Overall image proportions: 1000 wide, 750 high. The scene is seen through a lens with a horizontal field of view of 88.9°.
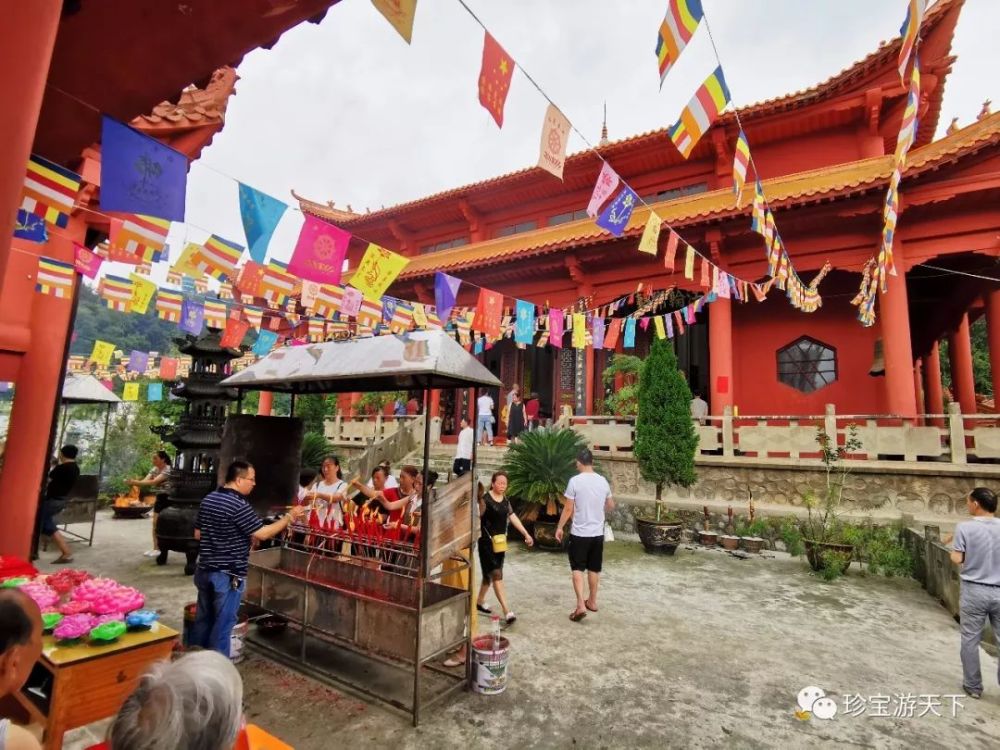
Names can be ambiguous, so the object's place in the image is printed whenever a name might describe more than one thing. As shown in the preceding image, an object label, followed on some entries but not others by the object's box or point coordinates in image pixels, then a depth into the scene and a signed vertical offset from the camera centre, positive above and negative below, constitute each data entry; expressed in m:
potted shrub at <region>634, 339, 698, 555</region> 9.52 +0.29
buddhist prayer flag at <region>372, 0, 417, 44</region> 3.22 +2.67
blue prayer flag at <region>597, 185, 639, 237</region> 7.51 +3.37
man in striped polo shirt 4.05 -1.04
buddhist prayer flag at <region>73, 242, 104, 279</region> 6.73 +2.10
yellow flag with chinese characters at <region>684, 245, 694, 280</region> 9.79 +3.49
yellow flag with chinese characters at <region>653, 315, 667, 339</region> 11.16 +2.58
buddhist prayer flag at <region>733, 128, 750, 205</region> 6.75 +3.84
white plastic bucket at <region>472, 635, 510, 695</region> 4.04 -1.85
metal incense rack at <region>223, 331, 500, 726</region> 4.05 -1.41
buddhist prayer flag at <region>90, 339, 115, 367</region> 11.86 +1.54
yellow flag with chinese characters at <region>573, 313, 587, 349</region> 11.86 +2.52
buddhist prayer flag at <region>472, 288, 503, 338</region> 10.52 +2.53
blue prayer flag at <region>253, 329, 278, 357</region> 11.43 +1.91
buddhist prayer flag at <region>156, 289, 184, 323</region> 9.48 +2.19
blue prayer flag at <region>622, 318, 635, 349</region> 12.01 +2.53
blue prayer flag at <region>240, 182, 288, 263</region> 5.39 +2.22
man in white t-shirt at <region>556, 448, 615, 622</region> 5.91 -1.02
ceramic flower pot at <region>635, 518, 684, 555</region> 8.94 -1.64
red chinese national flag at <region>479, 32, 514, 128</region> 4.61 +3.32
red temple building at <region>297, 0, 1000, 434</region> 10.33 +4.75
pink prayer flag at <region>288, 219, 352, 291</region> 6.34 +2.20
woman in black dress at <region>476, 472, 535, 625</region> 5.60 -1.06
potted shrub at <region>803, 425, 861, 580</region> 7.79 -1.24
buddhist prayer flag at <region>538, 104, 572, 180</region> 5.68 +3.37
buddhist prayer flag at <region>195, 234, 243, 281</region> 6.82 +2.27
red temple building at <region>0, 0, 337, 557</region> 2.01 +2.41
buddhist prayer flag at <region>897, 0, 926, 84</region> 4.21 +3.65
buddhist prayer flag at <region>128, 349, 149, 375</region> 12.71 +1.47
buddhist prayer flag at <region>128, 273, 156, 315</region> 9.41 +2.38
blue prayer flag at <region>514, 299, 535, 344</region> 10.91 +2.47
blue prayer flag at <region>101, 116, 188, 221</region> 3.87 +1.96
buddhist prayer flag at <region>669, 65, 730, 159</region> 5.27 +3.50
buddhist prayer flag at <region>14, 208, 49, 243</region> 4.64 +1.74
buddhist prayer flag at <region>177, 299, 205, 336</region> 9.48 +1.98
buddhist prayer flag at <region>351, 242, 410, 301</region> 7.34 +2.29
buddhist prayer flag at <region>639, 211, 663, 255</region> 8.61 +3.52
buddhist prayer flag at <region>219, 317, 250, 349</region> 9.78 +1.82
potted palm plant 9.31 -0.70
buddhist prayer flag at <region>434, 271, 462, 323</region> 9.23 +2.59
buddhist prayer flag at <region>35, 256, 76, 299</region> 6.04 +1.67
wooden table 3.00 -1.62
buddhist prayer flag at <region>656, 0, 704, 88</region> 4.37 +3.60
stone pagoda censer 7.67 -0.26
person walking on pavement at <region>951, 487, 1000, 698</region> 4.16 -1.01
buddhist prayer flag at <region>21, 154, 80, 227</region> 4.29 +1.93
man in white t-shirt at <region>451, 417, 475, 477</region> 9.95 -0.40
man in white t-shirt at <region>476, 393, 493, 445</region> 13.49 +0.57
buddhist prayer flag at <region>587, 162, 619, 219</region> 7.05 +3.49
